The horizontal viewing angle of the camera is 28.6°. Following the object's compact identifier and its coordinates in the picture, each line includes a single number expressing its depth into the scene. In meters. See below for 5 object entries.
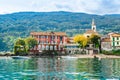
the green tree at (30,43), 100.25
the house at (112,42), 107.01
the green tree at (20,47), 95.42
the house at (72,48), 104.76
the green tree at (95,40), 100.05
